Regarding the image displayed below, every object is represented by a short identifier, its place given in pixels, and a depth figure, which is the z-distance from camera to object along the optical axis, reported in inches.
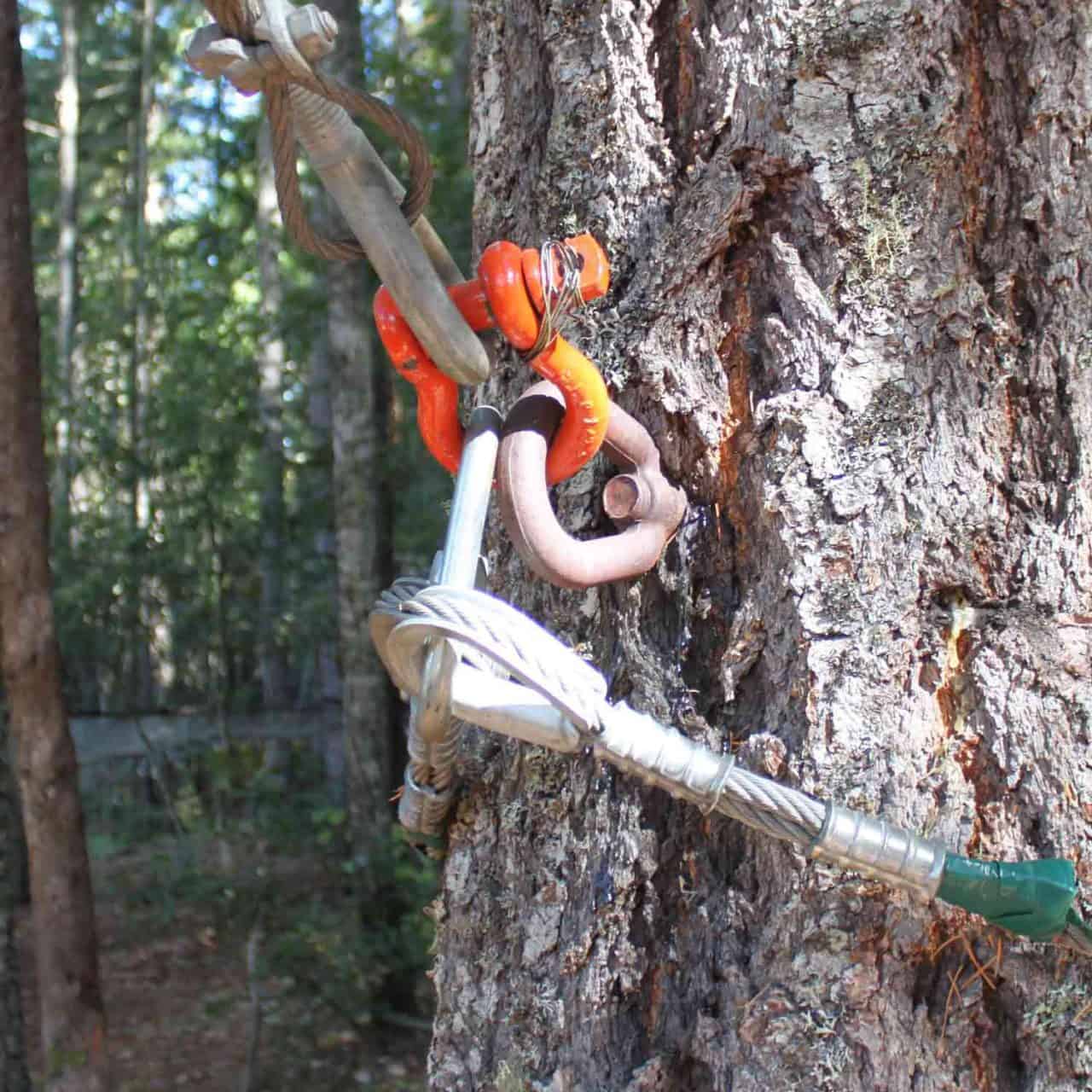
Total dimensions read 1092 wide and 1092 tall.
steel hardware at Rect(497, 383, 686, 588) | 37.7
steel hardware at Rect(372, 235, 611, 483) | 37.1
